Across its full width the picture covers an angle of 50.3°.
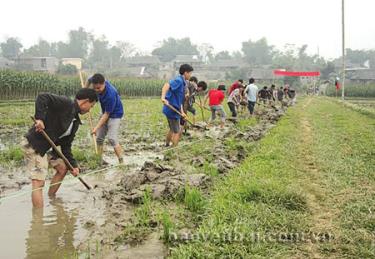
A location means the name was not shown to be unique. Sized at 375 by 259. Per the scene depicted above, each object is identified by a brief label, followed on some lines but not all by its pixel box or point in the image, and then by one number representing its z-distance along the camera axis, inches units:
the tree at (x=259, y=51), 3762.3
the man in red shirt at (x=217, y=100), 499.4
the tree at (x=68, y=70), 1981.8
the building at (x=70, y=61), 2830.7
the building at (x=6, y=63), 2293.8
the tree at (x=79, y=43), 3374.0
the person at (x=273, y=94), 987.3
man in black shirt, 178.2
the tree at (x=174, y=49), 3868.1
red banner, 1733.1
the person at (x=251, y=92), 617.0
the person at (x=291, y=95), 1257.7
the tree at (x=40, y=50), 3154.5
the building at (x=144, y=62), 2962.6
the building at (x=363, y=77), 2322.8
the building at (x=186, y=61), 2856.8
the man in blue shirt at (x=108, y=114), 263.4
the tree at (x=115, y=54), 3240.7
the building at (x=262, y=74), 2425.0
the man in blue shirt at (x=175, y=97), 315.3
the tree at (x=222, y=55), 4069.9
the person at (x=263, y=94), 876.0
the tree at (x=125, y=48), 3341.5
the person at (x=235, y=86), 592.3
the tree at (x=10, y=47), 3341.5
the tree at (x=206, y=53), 3932.1
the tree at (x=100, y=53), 3221.0
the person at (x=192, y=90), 426.2
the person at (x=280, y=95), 1112.8
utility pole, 1206.3
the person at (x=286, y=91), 1189.8
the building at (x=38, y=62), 2429.6
